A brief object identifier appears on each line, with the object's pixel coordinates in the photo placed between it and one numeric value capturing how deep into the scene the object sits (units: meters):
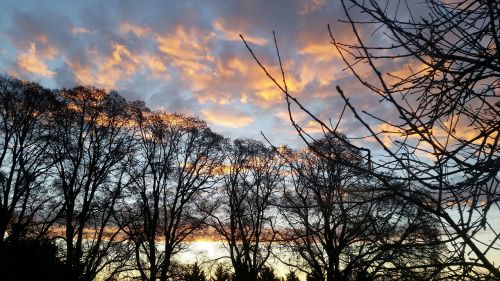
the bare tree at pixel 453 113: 1.46
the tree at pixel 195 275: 23.53
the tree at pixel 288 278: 33.58
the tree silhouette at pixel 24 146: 18.02
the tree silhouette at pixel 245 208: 25.59
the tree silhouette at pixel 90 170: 19.45
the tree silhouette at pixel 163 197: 21.97
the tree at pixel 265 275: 25.22
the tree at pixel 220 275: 33.04
